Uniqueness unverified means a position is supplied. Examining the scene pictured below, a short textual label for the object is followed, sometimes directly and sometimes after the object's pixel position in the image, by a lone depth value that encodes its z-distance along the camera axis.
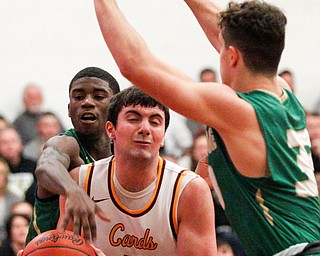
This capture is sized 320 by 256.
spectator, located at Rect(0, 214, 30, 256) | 12.22
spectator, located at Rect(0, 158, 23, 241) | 12.98
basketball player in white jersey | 7.97
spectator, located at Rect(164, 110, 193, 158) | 14.61
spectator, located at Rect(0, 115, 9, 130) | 14.22
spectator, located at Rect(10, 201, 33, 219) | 12.53
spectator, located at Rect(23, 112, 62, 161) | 14.16
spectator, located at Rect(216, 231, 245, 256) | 12.20
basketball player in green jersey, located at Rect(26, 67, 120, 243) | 8.22
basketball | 7.19
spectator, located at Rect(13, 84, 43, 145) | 14.47
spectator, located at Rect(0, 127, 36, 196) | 13.38
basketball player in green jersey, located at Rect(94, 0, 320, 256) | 5.98
